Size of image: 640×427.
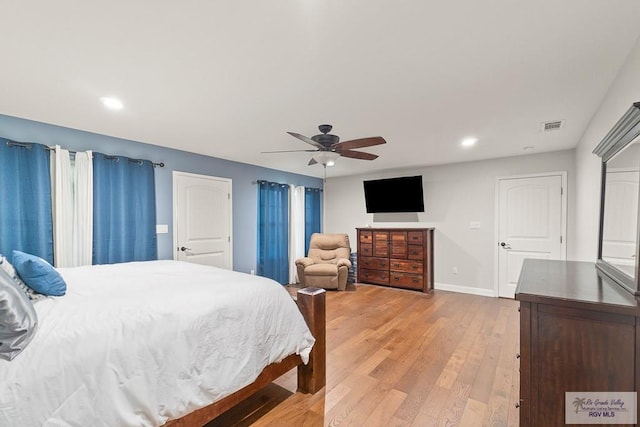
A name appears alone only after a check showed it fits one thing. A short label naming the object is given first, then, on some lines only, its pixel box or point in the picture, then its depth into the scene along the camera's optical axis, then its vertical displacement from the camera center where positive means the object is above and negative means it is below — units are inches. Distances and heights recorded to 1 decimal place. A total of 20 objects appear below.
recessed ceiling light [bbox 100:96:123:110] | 94.1 +35.5
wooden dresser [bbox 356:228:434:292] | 198.2 -35.6
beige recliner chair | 202.4 -40.0
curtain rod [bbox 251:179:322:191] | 204.3 +19.0
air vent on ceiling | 116.3 +33.8
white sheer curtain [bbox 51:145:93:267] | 116.3 +0.9
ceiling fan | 108.0 +24.3
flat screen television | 208.8 +9.7
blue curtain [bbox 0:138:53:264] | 104.8 +3.5
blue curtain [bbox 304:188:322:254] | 244.2 -4.3
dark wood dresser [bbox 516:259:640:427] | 45.3 -23.0
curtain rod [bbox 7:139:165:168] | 106.3 +24.1
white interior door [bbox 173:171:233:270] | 160.4 -6.4
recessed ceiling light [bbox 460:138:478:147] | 140.8 +32.8
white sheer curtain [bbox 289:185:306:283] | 228.2 -15.9
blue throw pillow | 63.2 -14.7
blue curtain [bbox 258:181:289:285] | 205.5 -16.6
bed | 44.1 -26.8
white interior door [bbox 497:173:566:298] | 167.3 -9.2
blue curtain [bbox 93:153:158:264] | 128.3 -0.5
